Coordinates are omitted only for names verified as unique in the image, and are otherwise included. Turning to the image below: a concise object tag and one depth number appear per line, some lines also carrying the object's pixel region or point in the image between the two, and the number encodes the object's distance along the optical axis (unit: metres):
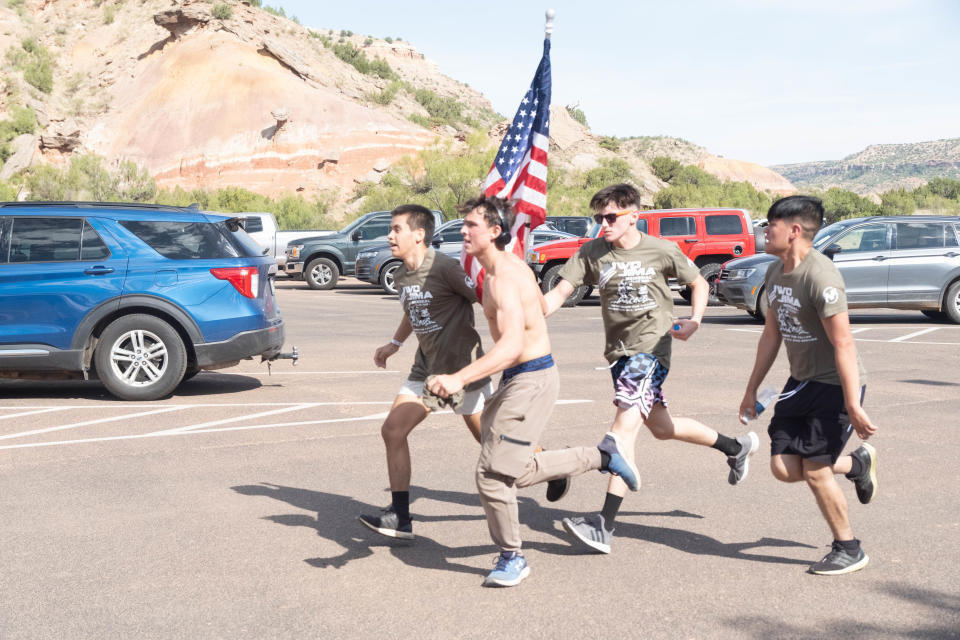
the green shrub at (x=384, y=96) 77.88
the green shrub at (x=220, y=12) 71.62
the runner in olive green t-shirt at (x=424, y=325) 5.36
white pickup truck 29.12
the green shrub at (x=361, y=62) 87.51
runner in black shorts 4.73
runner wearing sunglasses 5.39
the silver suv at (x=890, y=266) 17.33
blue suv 9.50
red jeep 22.45
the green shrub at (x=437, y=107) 86.50
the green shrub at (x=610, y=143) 91.94
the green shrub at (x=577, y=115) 106.19
